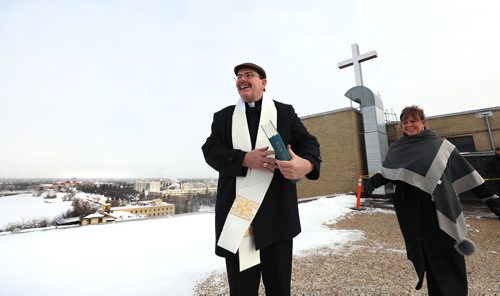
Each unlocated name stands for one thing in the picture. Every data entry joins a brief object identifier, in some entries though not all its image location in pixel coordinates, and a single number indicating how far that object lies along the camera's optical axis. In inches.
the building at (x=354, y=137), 478.0
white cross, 527.5
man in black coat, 47.7
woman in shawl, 73.9
